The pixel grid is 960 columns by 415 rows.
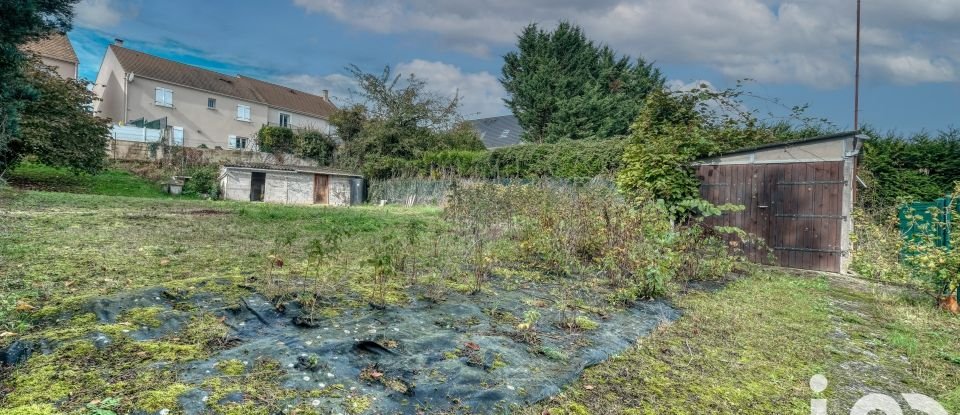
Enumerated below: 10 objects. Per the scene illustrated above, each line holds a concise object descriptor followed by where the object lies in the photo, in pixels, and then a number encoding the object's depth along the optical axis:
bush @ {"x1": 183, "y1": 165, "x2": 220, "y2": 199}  19.05
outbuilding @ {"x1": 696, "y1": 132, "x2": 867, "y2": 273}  7.16
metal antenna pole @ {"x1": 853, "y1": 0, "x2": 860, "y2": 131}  11.71
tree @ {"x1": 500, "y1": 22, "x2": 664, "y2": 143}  24.66
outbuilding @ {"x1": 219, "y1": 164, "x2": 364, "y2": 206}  20.48
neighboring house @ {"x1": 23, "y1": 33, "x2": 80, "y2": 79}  24.14
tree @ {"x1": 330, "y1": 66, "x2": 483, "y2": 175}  23.95
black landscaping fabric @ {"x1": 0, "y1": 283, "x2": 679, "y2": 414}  1.83
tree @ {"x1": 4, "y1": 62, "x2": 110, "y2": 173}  14.55
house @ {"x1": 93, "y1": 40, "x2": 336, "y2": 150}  25.12
